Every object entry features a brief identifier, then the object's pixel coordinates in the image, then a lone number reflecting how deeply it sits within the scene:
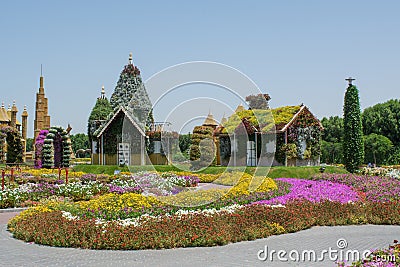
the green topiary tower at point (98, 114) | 36.97
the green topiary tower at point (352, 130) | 25.11
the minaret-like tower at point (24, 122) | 59.91
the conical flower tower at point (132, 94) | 35.16
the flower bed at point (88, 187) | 15.35
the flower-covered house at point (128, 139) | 32.84
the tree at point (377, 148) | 43.03
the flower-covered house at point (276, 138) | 28.25
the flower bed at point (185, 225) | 8.79
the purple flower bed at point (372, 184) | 14.73
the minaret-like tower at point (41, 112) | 51.81
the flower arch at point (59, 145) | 34.12
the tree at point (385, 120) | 48.88
